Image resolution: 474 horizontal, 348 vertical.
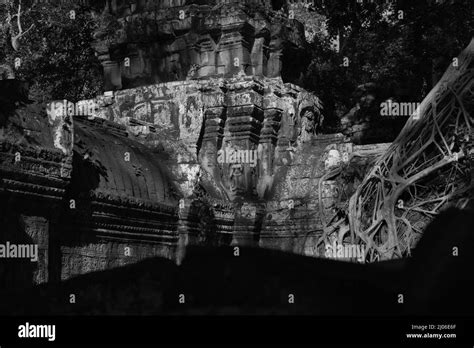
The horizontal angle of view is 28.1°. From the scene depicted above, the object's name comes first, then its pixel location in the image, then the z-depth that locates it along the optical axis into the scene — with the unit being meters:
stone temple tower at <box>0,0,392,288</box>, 9.54
